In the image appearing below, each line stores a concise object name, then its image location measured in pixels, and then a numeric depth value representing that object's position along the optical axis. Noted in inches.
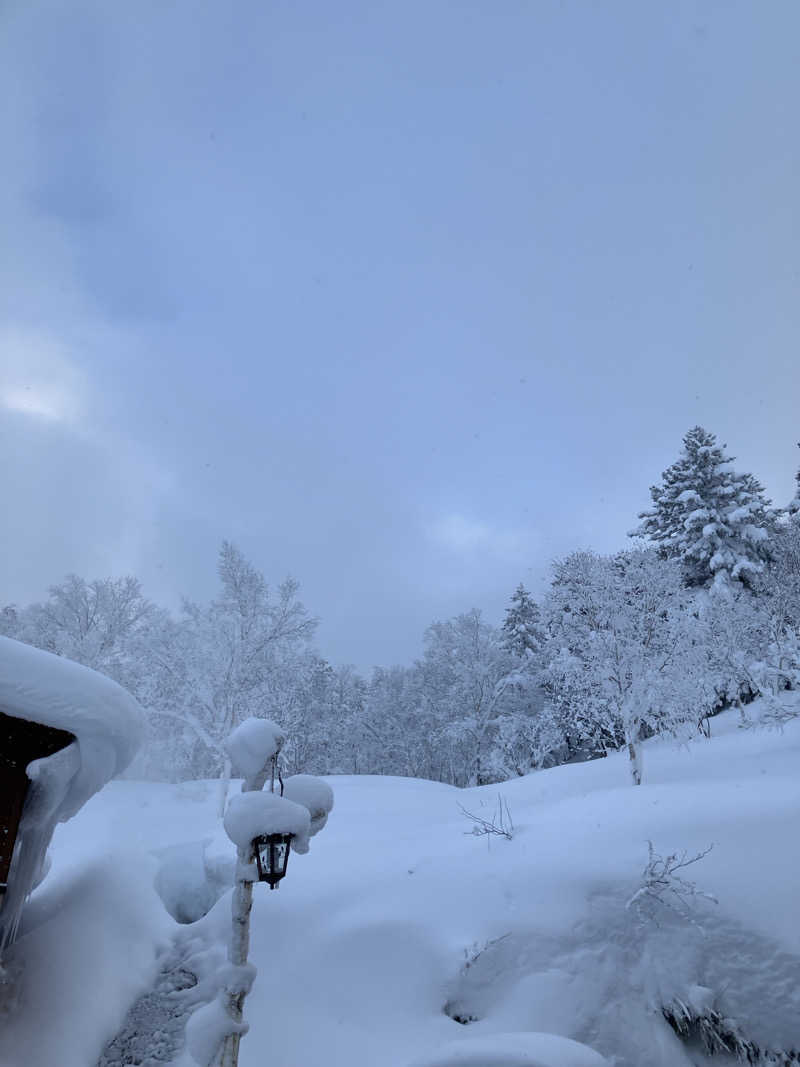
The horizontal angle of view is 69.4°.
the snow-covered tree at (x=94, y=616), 847.1
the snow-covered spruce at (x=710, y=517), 939.5
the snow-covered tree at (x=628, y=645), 619.2
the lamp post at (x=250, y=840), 159.6
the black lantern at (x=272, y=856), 161.3
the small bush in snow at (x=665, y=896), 251.1
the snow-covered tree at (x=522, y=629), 1160.2
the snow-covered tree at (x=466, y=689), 1034.7
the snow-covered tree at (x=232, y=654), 630.5
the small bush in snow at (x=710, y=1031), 215.0
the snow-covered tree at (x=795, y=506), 903.9
